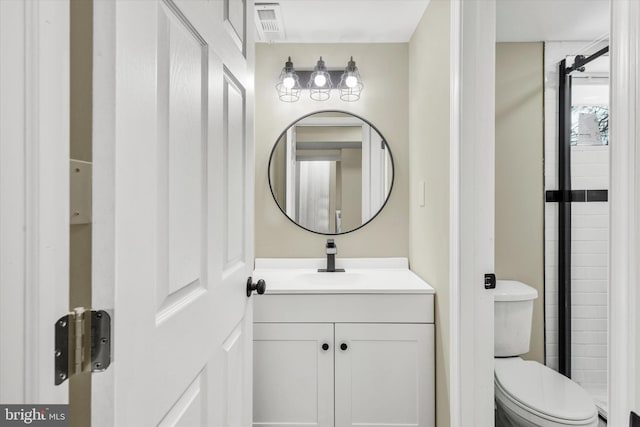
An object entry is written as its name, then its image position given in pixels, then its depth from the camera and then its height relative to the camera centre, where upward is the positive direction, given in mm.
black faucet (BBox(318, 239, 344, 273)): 2289 -282
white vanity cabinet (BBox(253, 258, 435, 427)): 1802 -723
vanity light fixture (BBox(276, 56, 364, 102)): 2285 +821
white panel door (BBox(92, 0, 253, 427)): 465 +5
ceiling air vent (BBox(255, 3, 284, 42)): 1929 +1075
